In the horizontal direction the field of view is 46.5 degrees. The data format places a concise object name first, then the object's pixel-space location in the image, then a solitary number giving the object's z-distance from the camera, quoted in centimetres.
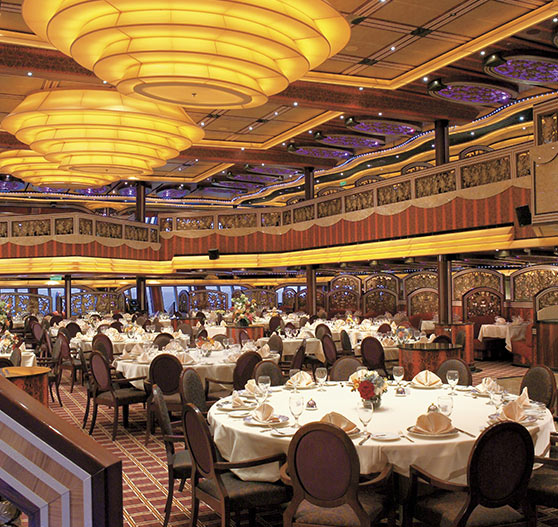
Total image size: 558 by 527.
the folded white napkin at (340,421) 387
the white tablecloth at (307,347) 1151
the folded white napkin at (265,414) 425
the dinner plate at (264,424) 419
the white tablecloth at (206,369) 773
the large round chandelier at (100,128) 1075
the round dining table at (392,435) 369
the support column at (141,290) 2377
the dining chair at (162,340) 958
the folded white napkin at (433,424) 385
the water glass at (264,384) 480
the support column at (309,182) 2108
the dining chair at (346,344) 1134
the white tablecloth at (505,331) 1417
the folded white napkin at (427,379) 564
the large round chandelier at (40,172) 1498
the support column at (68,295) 2094
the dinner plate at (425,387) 557
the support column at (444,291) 1441
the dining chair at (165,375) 714
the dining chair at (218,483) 383
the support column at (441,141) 1512
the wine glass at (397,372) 531
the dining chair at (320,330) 1205
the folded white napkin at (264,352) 810
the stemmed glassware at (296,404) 408
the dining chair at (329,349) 991
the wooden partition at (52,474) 98
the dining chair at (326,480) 332
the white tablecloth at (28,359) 912
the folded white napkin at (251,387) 512
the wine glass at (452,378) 498
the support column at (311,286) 2039
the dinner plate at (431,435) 380
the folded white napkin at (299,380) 572
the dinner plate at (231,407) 473
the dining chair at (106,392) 740
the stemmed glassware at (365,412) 388
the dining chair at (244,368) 690
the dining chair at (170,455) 451
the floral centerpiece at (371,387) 426
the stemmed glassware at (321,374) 534
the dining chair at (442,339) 962
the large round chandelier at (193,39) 637
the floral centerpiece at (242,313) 1295
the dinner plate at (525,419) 407
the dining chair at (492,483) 335
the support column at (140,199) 2395
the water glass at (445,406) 408
